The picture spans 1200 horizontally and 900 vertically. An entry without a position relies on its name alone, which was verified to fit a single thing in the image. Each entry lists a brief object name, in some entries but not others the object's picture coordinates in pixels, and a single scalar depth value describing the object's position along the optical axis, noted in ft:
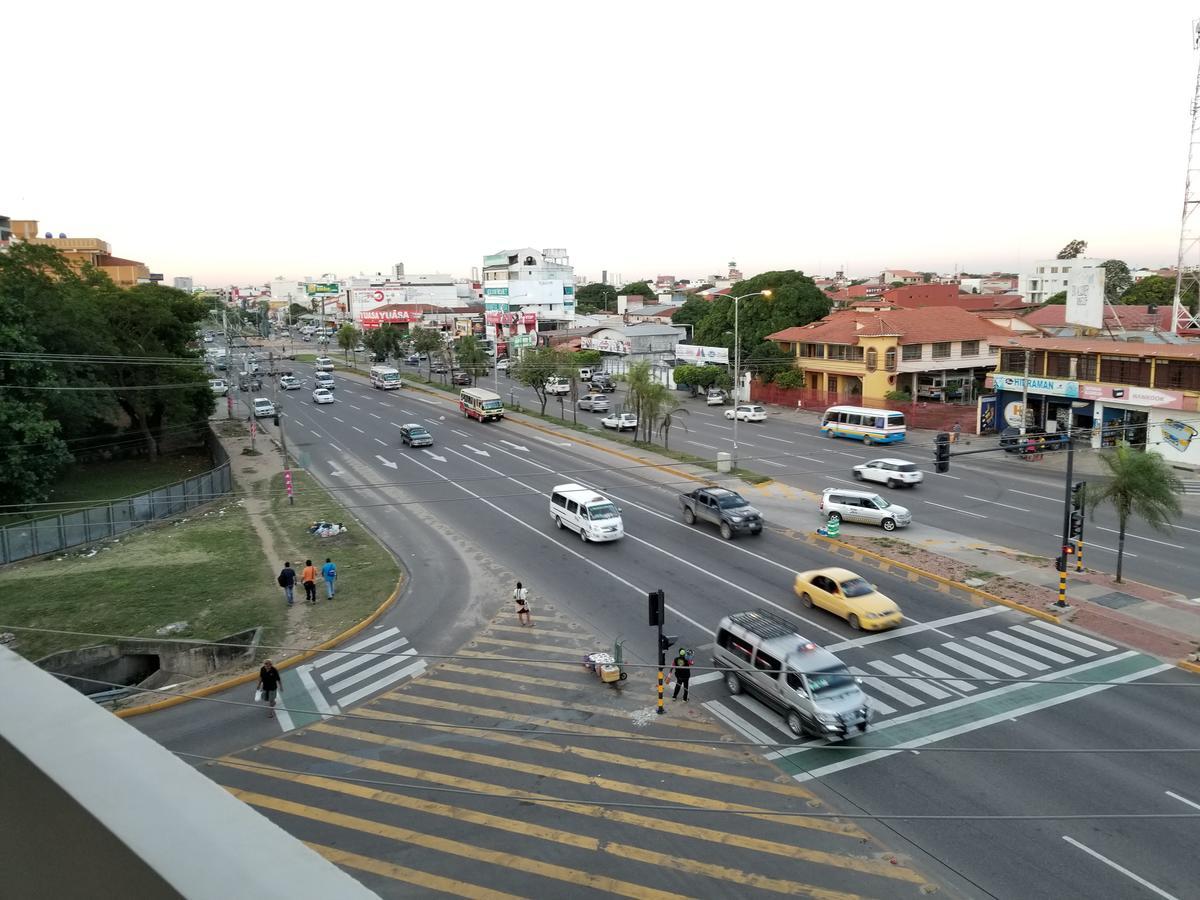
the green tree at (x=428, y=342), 295.69
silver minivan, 51.34
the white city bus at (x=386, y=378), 266.36
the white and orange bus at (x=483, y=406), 193.88
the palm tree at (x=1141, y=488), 76.59
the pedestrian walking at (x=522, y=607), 70.85
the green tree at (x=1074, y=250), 457.27
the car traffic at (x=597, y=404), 207.72
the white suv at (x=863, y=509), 98.78
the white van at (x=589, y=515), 94.48
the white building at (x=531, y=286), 411.54
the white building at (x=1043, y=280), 430.20
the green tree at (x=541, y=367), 201.98
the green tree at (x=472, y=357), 245.04
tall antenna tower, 149.28
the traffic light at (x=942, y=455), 78.52
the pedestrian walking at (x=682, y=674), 56.94
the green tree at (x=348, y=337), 374.43
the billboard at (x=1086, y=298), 154.92
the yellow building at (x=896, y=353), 190.60
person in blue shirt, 77.97
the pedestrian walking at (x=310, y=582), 76.69
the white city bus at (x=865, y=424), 157.07
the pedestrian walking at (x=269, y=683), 55.62
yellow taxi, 68.95
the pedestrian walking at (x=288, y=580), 75.61
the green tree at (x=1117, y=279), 360.81
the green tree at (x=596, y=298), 543.39
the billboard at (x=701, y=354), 218.59
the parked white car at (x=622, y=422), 180.04
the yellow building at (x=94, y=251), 330.38
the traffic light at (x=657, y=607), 57.00
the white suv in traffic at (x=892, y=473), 120.98
